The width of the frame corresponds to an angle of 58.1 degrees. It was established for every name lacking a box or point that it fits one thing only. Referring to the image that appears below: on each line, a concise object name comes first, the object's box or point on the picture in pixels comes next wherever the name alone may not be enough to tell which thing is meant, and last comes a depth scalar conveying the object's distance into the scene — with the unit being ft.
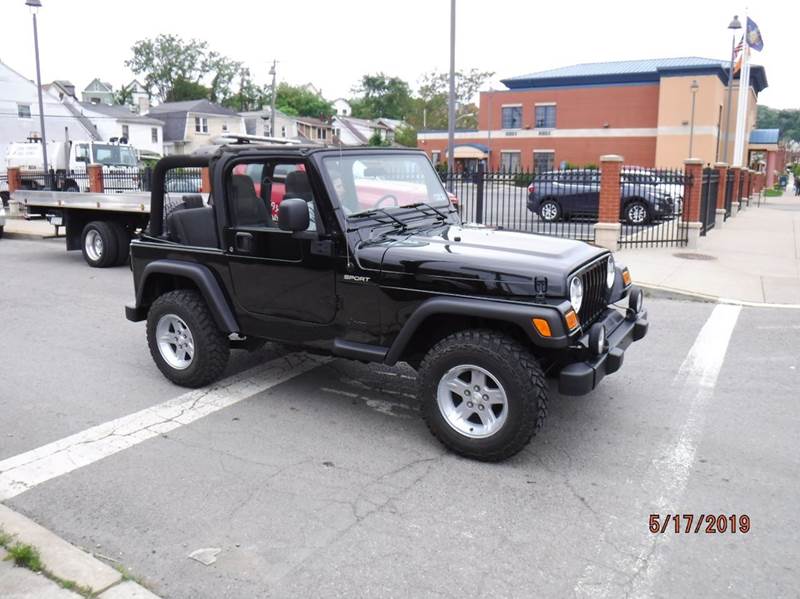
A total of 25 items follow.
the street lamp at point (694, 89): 156.17
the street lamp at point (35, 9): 73.77
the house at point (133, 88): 308.60
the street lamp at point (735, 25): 94.79
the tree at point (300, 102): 324.39
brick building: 173.47
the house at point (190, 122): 206.28
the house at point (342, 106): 405.59
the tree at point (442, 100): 277.44
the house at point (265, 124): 232.32
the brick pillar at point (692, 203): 48.44
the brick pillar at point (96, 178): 68.95
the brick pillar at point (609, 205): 44.98
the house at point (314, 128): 260.01
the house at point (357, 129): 295.36
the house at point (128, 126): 184.24
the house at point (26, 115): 160.97
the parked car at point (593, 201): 63.00
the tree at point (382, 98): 400.26
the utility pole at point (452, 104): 48.93
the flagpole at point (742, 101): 98.90
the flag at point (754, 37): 99.25
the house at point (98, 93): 283.51
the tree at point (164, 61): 305.94
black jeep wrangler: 13.91
